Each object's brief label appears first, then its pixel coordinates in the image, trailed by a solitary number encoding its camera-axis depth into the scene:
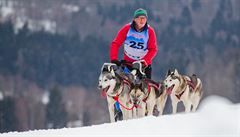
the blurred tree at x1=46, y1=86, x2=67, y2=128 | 173.29
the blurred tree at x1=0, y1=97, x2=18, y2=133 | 158.24
